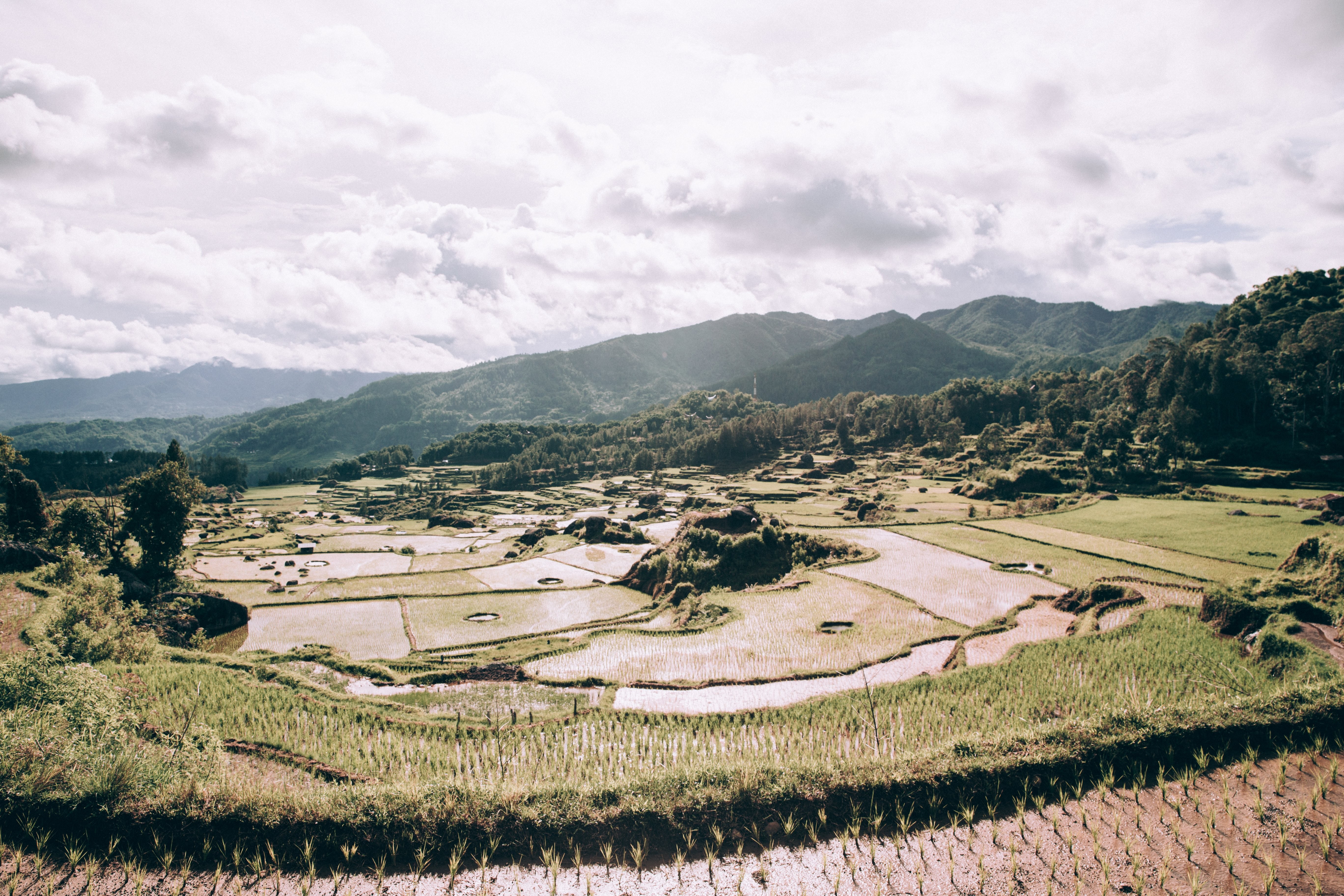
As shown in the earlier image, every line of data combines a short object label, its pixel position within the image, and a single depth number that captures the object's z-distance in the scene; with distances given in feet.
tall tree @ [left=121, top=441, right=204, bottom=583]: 138.51
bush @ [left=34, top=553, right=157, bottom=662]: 75.41
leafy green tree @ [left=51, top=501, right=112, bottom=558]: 144.25
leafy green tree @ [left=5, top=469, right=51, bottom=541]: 152.56
